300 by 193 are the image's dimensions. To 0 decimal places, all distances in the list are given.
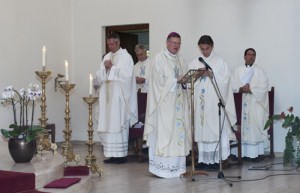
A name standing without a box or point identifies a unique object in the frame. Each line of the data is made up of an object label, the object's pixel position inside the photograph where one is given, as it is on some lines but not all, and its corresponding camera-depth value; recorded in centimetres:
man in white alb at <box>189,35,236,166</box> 786
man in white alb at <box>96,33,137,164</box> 865
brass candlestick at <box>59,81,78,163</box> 666
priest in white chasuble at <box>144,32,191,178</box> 722
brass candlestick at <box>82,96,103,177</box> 663
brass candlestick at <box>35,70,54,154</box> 640
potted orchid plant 568
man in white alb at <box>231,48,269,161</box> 905
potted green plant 816
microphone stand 679
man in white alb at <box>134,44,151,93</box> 1011
